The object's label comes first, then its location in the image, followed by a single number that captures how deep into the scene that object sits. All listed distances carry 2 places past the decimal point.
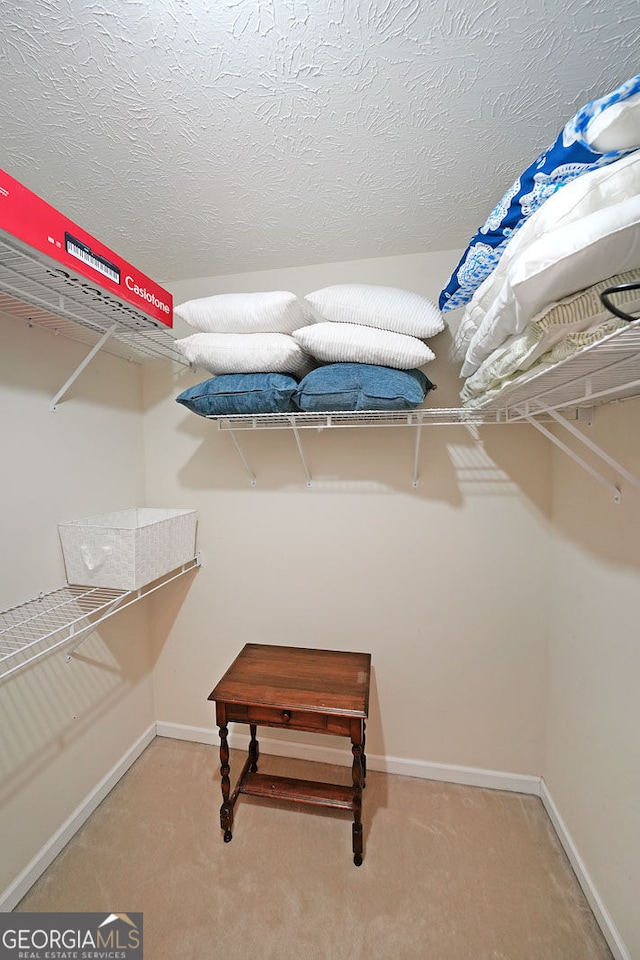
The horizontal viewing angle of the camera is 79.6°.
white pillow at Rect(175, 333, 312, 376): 1.43
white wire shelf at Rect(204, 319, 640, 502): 0.71
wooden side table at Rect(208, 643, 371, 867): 1.39
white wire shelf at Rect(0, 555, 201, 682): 1.28
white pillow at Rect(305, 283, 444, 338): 1.33
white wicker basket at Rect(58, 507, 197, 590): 1.44
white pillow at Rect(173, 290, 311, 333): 1.38
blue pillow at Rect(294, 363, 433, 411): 1.30
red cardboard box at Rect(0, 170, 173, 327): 0.87
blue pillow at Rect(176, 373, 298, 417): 1.42
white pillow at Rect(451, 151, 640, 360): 0.60
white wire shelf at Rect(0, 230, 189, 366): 0.99
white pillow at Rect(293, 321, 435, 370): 1.33
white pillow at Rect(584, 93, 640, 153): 0.55
